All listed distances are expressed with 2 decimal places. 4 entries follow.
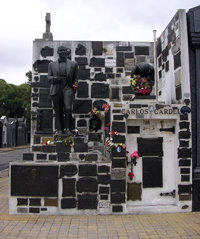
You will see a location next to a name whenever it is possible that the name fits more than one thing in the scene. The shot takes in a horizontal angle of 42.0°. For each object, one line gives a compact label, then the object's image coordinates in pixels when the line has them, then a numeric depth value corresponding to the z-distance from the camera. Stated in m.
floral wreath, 5.95
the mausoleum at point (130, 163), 5.30
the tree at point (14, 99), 34.66
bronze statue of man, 5.96
